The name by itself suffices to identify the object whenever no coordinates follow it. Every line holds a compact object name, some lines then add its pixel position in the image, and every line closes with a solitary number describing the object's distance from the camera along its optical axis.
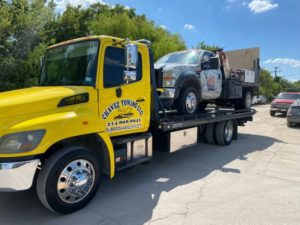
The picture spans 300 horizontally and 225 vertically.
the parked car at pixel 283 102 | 18.31
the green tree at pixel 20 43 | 10.18
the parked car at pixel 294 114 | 13.45
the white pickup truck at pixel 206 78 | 6.16
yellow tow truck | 3.27
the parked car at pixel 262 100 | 39.10
